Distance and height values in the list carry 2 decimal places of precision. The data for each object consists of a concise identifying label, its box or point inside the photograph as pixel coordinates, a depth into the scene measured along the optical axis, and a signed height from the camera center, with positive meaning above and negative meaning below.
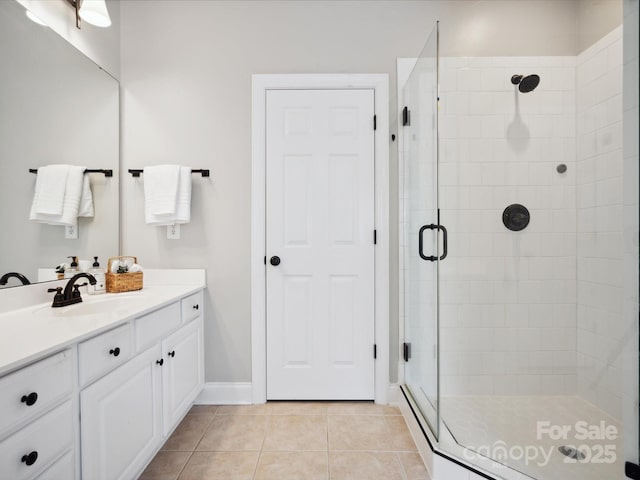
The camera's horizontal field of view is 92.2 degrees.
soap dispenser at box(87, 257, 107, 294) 1.75 -0.22
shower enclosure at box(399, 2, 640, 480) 1.27 -0.09
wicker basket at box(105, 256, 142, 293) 1.77 -0.23
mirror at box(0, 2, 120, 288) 1.38 +0.56
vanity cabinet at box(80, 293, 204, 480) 1.08 -0.68
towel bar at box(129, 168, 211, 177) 2.04 +0.46
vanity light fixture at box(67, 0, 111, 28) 1.72 +1.30
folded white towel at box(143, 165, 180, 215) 1.95 +0.34
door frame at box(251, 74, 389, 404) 2.04 +0.23
